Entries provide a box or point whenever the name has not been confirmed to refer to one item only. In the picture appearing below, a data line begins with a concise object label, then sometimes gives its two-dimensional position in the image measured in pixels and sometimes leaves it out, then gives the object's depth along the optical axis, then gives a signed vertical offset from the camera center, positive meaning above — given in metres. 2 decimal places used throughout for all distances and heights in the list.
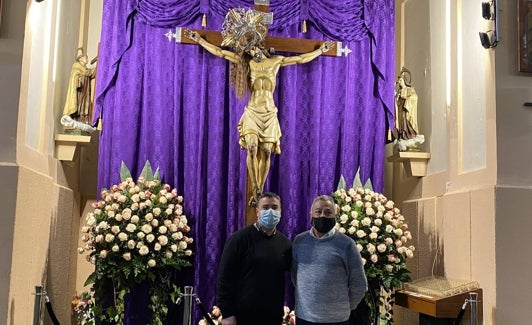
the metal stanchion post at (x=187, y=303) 4.21 -0.71
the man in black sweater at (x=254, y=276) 3.69 -0.44
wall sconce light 4.76 +1.58
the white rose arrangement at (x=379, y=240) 5.24 -0.27
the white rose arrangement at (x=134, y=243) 5.18 -0.36
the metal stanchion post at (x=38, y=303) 4.04 -0.72
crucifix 5.68 +1.42
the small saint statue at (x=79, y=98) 5.87 +1.04
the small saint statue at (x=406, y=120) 6.12 +0.95
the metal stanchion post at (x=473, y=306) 4.31 -0.69
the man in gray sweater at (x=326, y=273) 3.64 -0.40
